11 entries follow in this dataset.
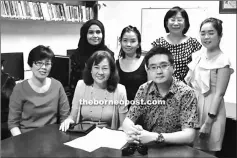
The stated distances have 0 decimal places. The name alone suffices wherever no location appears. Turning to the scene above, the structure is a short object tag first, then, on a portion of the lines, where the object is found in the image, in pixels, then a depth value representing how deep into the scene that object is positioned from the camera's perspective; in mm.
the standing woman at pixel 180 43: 2250
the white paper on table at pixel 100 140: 1402
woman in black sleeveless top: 2225
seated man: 1511
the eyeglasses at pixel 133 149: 1316
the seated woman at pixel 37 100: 1980
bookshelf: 3178
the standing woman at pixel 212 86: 1830
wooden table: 1302
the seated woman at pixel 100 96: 1874
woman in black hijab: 2582
